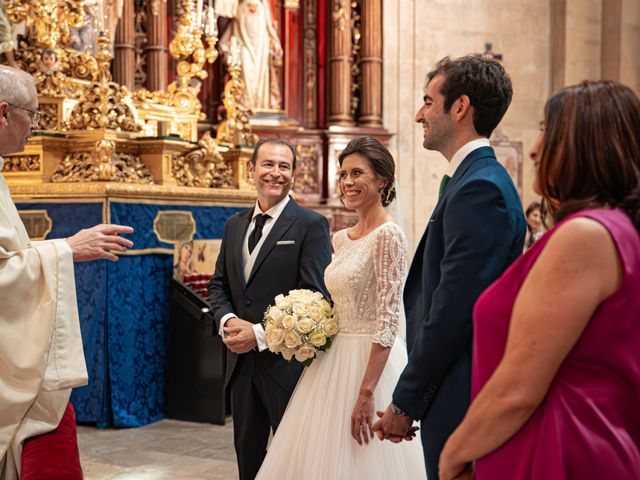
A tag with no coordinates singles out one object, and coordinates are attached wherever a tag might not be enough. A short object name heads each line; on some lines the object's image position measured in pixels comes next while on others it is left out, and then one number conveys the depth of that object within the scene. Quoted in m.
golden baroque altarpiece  6.34
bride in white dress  3.18
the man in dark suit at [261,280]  3.74
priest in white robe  2.76
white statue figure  10.75
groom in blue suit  2.21
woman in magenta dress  1.57
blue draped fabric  6.10
